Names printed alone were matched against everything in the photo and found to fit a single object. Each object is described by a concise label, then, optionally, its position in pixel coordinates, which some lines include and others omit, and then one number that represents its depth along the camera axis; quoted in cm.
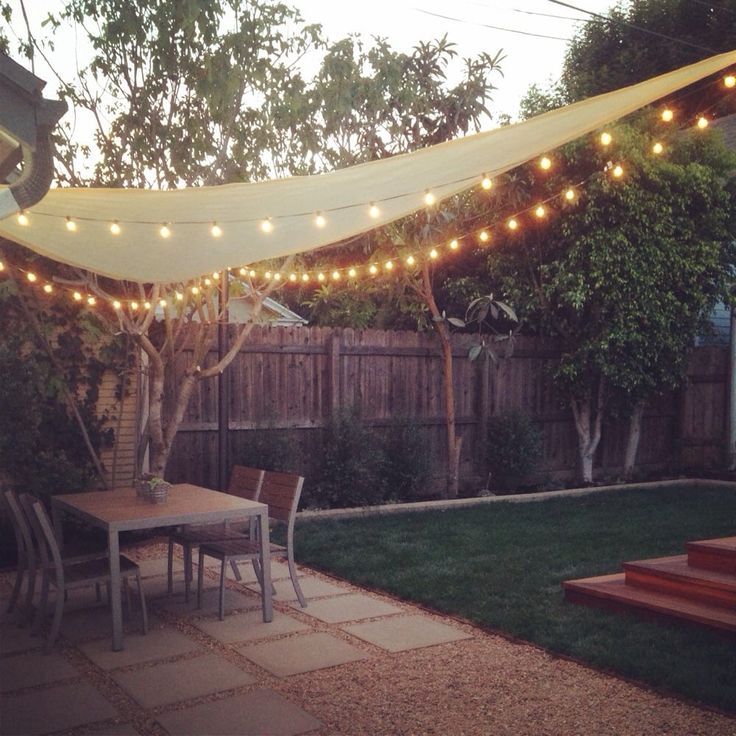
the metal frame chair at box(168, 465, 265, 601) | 498
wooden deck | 438
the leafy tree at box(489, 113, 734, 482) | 889
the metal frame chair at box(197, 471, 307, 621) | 459
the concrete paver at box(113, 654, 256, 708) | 343
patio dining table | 407
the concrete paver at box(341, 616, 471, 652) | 412
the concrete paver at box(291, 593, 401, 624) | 458
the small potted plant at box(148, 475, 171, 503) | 463
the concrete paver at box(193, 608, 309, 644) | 425
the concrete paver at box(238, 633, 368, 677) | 379
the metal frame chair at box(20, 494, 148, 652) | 406
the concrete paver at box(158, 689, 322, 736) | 309
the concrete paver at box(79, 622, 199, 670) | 387
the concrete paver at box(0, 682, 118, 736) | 313
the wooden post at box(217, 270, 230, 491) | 749
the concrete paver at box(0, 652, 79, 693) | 359
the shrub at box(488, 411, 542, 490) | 907
